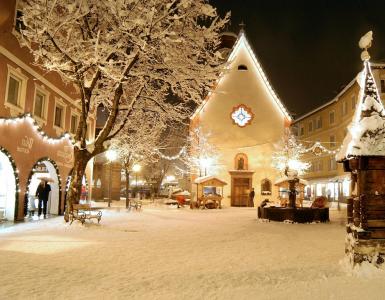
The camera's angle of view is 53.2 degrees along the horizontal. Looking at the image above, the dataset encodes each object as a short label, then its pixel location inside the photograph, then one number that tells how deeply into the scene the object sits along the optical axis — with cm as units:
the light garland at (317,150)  5677
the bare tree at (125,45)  1421
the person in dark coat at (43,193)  1959
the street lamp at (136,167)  3450
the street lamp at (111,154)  2630
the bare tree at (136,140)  3016
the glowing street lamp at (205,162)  3425
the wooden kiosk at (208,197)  3064
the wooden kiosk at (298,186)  2810
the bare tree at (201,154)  3444
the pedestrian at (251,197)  3309
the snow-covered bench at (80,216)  1552
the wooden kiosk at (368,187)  816
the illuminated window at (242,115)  3578
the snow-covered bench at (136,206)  2651
